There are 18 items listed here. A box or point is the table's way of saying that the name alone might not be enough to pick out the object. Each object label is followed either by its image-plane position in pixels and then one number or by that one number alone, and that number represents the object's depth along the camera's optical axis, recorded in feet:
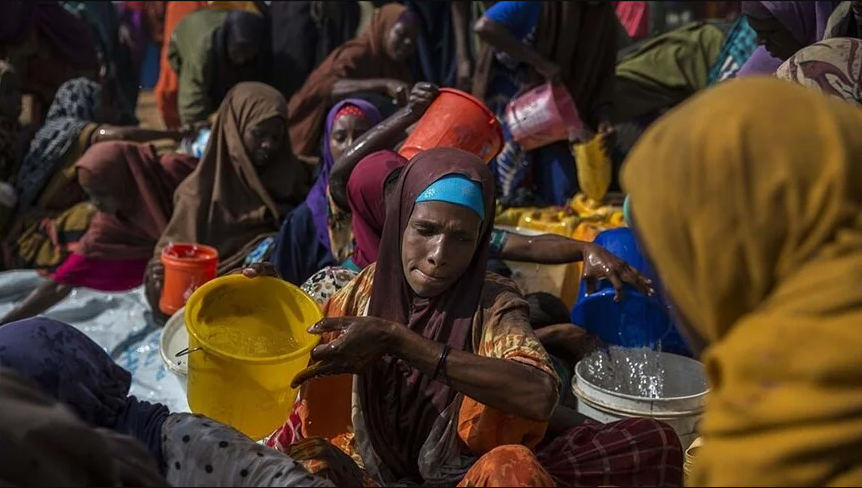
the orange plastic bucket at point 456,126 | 10.39
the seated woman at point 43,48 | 21.39
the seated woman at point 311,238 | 11.69
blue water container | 9.53
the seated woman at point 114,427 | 4.40
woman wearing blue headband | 5.98
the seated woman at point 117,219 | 14.57
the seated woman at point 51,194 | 16.17
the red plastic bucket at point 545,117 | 14.57
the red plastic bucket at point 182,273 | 11.75
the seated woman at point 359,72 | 19.06
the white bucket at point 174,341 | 9.53
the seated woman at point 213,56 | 21.20
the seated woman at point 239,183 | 14.06
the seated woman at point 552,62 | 15.56
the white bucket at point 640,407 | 8.27
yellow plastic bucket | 6.68
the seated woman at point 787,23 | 11.73
